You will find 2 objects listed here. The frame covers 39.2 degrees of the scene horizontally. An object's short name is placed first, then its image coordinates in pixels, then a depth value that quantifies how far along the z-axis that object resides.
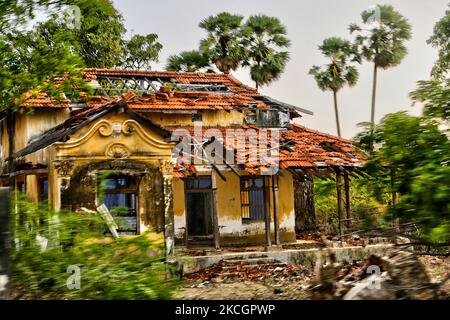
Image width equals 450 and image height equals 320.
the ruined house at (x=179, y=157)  16.02
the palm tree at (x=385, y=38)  31.02
